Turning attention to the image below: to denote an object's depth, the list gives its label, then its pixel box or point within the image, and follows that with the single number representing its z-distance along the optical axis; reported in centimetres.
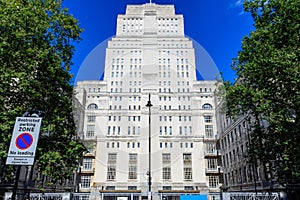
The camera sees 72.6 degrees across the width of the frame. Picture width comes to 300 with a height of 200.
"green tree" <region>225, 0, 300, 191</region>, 1295
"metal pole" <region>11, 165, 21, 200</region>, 619
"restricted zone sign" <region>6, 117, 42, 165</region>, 583
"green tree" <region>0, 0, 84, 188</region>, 1272
